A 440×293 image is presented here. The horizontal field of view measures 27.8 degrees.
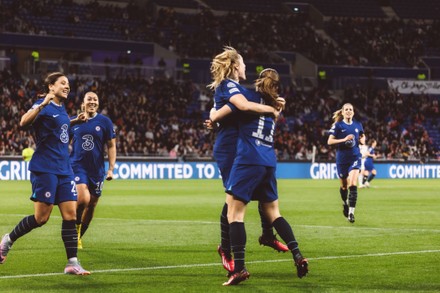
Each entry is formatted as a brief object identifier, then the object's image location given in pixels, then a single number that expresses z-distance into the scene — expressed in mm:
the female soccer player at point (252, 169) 9773
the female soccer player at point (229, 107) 9789
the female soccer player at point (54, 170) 10625
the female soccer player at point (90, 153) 13570
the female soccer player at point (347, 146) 20844
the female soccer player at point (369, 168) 40594
